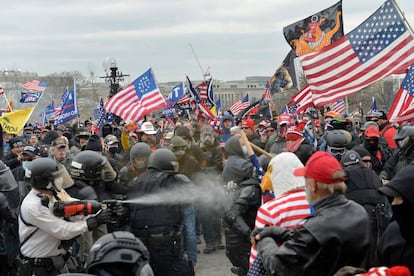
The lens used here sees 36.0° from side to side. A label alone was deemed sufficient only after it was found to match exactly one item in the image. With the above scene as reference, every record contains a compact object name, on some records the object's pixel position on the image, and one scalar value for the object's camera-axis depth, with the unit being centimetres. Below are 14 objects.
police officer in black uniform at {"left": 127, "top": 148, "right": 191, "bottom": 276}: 668
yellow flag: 1534
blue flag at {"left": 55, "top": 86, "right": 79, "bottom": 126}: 1816
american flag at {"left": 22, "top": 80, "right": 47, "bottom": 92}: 2425
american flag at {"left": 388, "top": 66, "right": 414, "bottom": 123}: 968
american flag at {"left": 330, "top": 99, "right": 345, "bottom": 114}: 2258
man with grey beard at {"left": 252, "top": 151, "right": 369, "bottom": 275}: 397
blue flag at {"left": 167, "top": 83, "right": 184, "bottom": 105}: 2191
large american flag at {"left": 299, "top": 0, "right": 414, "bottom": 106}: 786
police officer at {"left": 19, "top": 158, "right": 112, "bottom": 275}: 573
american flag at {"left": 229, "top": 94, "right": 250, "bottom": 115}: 2117
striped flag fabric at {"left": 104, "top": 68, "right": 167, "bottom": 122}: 1434
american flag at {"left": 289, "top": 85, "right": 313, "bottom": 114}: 1245
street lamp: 2464
